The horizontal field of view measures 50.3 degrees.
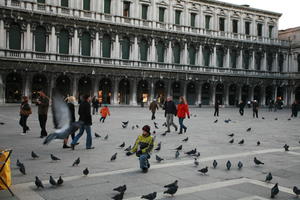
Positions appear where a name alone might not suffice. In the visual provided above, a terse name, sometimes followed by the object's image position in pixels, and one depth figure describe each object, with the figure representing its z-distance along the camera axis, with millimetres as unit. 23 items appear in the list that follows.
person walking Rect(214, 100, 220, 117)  23722
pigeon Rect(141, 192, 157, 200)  4453
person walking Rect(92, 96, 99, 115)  23864
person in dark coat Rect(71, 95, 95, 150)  9171
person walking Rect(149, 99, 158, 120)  19328
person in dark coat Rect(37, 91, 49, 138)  10978
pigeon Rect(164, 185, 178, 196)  4922
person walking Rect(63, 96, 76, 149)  9312
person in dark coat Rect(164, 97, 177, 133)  13041
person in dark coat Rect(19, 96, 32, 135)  11523
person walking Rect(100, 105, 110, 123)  16672
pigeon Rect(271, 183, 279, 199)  4979
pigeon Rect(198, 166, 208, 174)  6234
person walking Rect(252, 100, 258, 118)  24078
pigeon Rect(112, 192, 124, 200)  4559
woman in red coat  13273
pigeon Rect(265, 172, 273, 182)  5836
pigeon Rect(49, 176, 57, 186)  5266
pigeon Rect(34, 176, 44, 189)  5145
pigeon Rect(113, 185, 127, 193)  4754
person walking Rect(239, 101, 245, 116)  25750
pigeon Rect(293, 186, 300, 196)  4988
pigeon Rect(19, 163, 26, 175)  6000
